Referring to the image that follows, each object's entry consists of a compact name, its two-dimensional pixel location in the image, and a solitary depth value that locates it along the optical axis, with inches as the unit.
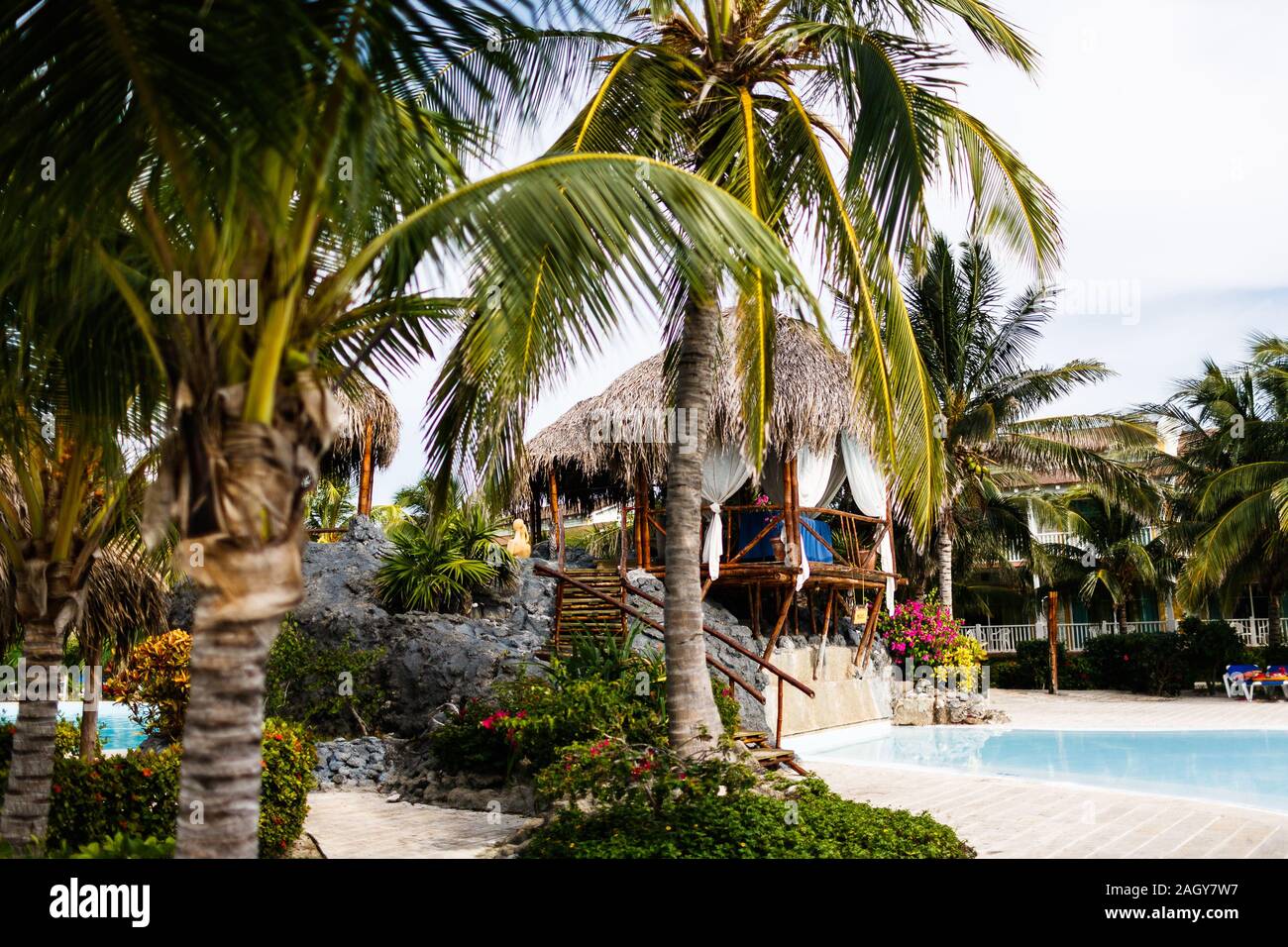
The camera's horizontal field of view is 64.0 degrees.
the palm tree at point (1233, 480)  823.1
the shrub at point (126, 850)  170.6
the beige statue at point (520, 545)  682.8
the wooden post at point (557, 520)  604.4
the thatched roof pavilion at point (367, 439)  711.1
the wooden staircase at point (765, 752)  334.0
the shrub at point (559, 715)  324.8
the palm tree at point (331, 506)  1246.3
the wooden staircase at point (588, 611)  474.0
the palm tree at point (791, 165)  242.7
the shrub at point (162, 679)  394.6
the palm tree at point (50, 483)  211.6
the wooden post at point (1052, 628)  933.2
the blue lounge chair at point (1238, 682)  850.1
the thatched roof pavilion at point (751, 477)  549.0
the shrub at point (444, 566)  512.1
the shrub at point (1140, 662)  924.0
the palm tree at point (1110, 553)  1010.1
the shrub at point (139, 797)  238.7
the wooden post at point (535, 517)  760.3
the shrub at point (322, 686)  443.5
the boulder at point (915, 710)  688.4
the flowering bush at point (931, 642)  707.4
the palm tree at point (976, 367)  810.8
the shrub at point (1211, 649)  907.4
